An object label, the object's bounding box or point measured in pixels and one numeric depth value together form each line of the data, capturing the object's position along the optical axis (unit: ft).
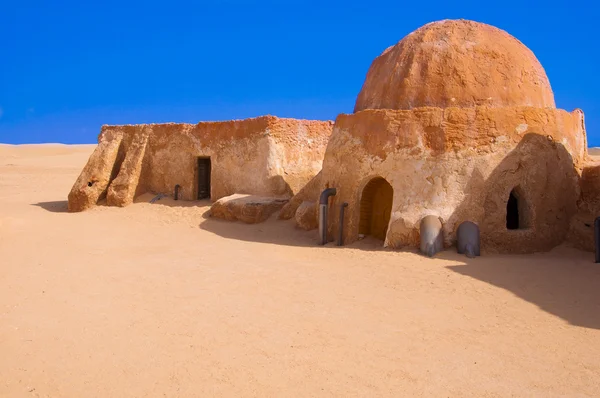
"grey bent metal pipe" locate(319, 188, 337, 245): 34.09
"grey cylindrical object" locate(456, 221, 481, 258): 28.17
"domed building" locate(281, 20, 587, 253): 29.58
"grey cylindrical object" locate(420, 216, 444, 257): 28.45
